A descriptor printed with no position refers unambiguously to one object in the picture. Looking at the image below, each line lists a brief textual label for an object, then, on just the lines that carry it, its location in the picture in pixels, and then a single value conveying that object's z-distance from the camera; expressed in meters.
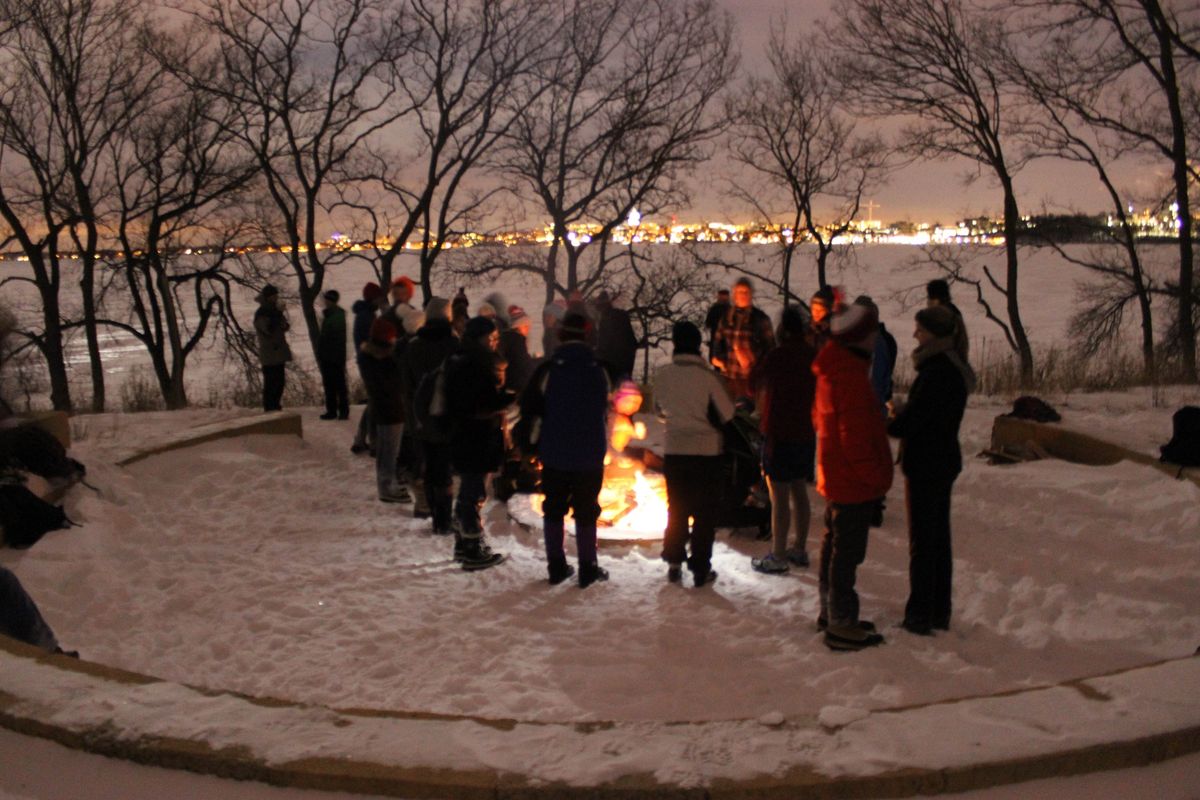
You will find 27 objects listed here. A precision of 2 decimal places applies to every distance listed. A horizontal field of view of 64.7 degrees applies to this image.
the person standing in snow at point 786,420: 6.36
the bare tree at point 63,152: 18.94
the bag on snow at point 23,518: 6.65
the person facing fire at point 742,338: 8.27
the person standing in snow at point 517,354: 8.75
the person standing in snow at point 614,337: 10.13
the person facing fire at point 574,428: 6.12
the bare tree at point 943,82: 19.30
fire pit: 7.68
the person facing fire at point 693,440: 6.01
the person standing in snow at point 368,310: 9.98
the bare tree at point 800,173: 21.73
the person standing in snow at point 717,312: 8.98
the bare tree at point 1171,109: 17.67
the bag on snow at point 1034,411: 10.23
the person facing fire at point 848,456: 5.02
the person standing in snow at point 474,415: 6.62
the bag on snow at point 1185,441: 7.95
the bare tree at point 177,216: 21.55
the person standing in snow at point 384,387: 8.28
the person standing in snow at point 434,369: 7.39
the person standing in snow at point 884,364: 7.79
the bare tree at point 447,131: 17.83
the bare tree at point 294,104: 17.61
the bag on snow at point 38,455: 7.15
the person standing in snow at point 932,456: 5.04
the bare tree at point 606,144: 18.72
